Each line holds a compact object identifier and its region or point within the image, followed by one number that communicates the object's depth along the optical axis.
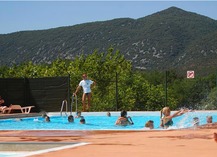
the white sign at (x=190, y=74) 20.22
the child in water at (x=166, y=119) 11.83
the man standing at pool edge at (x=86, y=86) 18.98
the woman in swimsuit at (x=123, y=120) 13.88
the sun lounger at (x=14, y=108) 19.19
